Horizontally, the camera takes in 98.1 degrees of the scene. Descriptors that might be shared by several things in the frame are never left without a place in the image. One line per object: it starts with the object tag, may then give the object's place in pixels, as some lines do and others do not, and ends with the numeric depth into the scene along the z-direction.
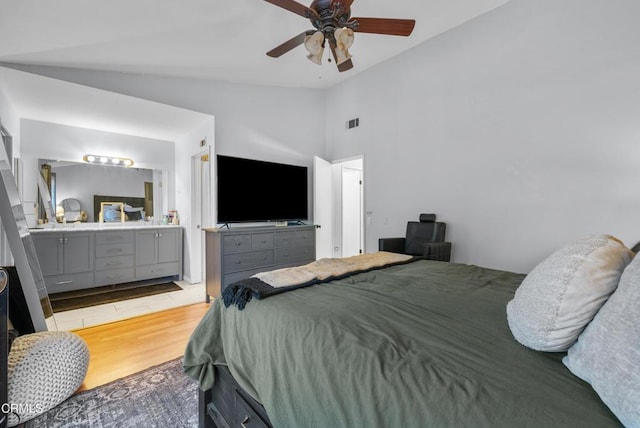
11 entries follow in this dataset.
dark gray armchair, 3.02
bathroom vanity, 3.50
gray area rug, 1.53
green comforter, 0.60
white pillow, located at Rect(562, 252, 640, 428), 0.49
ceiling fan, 1.88
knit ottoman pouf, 1.45
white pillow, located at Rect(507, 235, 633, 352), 0.69
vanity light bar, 4.09
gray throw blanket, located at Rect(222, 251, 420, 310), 1.30
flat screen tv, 3.61
